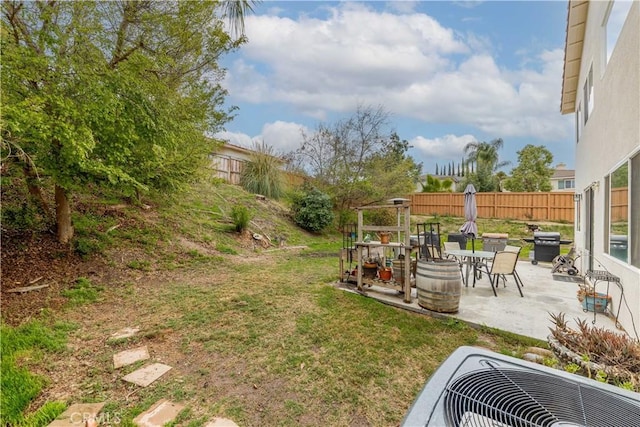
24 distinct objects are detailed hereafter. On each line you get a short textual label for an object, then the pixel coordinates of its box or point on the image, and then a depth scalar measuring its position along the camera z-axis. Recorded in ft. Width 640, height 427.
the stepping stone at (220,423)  6.72
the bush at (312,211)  40.32
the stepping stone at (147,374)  8.25
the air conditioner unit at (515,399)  3.36
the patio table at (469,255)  18.60
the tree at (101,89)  11.25
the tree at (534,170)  73.15
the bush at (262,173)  43.06
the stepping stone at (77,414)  6.62
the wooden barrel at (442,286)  13.29
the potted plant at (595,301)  13.56
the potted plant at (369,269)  17.16
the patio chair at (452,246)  24.11
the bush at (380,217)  46.88
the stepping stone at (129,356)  9.13
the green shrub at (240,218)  30.73
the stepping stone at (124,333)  10.78
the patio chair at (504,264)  16.57
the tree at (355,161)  46.50
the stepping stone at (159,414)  6.69
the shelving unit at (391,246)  14.44
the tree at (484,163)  74.49
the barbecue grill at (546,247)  26.72
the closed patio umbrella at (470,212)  24.16
